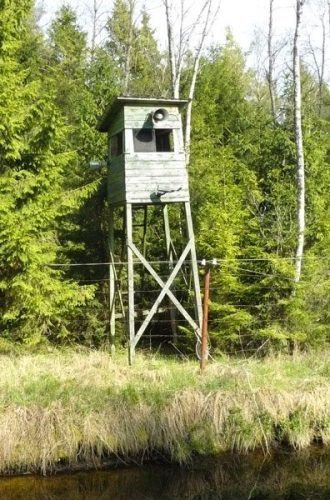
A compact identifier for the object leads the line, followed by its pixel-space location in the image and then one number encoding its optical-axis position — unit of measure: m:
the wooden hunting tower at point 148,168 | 10.94
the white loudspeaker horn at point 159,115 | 11.16
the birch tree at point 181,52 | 15.14
